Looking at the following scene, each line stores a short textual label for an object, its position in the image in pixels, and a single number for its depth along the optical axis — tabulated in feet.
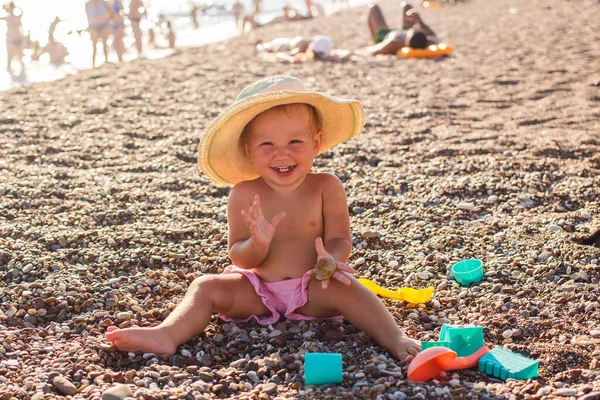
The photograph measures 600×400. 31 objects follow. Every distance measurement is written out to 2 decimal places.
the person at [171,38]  61.98
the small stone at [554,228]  12.82
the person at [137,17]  51.37
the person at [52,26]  55.21
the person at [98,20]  45.73
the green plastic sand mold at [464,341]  8.75
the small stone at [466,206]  14.23
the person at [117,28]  46.85
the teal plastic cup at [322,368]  8.13
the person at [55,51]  53.72
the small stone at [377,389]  7.86
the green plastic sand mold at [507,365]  8.22
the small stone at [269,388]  8.12
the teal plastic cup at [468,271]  11.18
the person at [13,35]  47.37
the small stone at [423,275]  11.56
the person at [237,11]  85.40
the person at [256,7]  86.76
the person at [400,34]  37.93
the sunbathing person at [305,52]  37.45
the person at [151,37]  67.69
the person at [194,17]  90.53
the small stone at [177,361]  8.87
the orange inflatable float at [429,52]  37.19
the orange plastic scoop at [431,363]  8.07
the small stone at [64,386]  8.16
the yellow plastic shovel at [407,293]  10.65
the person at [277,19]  73.87
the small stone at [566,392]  7.73
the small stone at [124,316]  10.14
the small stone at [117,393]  7.73
